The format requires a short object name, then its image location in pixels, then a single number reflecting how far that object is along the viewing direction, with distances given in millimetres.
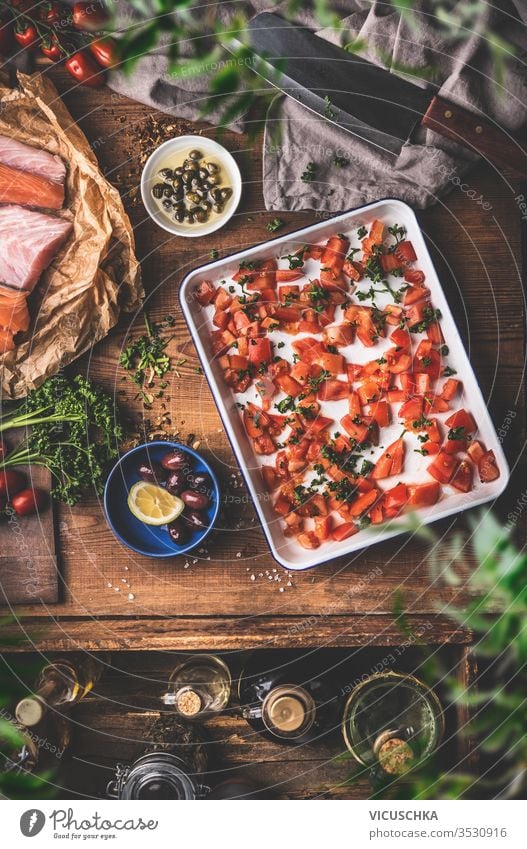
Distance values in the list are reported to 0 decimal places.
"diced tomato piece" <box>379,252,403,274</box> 1676
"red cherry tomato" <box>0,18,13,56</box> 1700
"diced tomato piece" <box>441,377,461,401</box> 1665
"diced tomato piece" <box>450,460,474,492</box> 1659
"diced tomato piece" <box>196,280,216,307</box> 1683
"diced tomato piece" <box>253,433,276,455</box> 1701
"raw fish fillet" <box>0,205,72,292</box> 1677
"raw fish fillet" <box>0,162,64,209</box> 1688
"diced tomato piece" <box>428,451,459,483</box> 1657
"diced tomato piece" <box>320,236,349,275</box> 1679
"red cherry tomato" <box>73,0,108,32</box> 1684
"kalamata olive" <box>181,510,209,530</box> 1661
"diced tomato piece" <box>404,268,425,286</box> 1667
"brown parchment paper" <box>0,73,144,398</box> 1681
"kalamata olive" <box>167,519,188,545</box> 1656
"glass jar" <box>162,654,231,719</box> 1612
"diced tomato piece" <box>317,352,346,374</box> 1686
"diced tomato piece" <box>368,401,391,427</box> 1686
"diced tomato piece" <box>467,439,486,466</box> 1658
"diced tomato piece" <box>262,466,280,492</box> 1704
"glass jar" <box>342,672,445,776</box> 1646
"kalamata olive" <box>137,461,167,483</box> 1676
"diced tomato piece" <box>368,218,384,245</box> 1677
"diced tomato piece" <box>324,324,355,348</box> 1687
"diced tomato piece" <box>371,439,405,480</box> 1683
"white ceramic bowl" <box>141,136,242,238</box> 1688
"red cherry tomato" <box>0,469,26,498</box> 1720
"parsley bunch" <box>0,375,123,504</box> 1691
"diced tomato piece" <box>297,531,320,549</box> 1683
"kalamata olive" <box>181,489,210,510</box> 1650
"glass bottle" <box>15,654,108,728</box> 1682
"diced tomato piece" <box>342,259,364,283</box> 1684
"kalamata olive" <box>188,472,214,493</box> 1659
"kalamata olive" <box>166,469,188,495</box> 1663
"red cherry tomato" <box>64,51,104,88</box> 1689
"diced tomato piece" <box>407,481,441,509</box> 1648
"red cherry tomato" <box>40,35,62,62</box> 1700
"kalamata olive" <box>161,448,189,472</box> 1649
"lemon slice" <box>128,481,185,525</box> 1648
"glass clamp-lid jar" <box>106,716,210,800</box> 1612
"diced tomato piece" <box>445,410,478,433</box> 1662
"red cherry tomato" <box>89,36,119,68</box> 1678
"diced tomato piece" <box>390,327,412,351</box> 1677
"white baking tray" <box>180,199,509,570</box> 1614
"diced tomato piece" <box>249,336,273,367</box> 1683
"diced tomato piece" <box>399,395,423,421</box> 1677
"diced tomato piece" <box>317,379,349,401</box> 1692
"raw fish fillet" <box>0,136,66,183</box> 1696
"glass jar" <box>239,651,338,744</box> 1596
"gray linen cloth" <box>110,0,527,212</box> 1601
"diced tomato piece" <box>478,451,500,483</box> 1644
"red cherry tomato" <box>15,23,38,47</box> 1696
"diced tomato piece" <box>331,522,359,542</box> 1677
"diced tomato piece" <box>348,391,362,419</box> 1688
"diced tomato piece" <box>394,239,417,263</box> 1672
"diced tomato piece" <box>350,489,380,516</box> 1679
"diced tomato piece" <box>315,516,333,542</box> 1683
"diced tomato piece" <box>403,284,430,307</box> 1662
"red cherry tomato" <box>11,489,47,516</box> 1718
